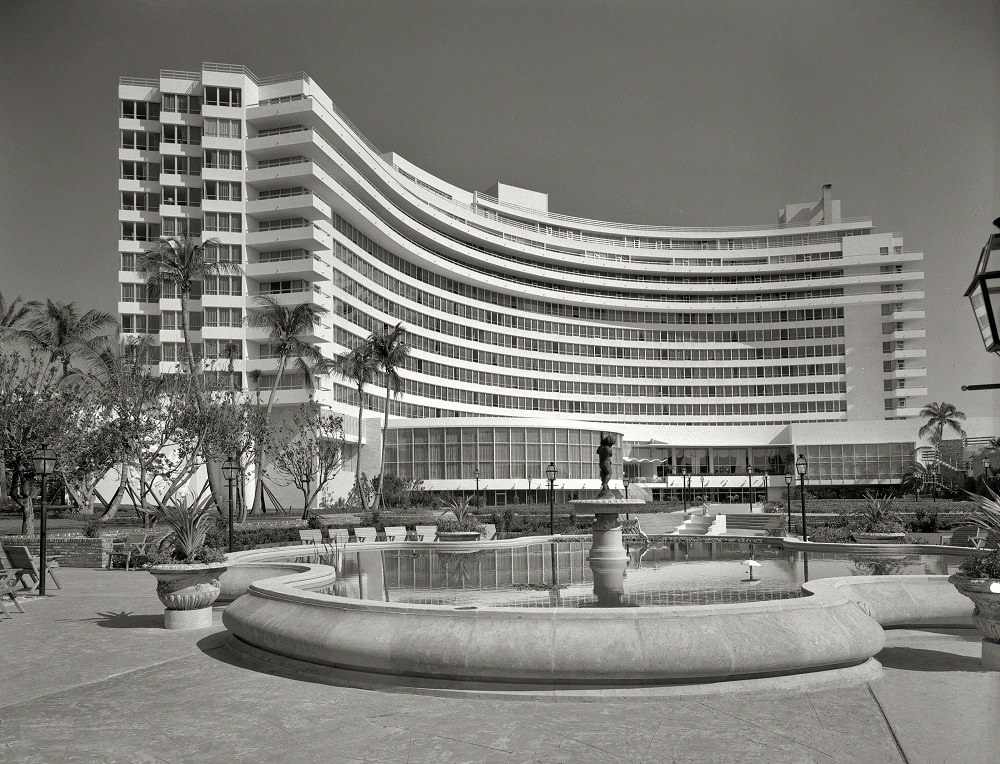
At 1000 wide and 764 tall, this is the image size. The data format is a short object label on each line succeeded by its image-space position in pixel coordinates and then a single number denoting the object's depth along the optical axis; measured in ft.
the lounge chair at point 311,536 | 94.57
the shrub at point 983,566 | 32.91
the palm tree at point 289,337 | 189.67
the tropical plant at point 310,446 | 173.88
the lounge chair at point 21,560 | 56.18
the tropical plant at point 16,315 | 228.22
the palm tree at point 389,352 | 207.21
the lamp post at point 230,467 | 94.23
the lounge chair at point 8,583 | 50.37
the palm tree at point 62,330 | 217.77
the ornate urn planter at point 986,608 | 32.30
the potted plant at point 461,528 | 97.91
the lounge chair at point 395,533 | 107.65
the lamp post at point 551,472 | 117.08
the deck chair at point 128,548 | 88.33
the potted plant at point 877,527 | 79.71
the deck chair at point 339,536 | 93.49
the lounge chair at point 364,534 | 103.81
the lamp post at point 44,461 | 69.00
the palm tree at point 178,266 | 173.27
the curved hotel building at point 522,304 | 232.12
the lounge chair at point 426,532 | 112.56
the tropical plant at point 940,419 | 309.22
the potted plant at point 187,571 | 45.16
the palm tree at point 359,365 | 203.10
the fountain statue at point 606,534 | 57.67
